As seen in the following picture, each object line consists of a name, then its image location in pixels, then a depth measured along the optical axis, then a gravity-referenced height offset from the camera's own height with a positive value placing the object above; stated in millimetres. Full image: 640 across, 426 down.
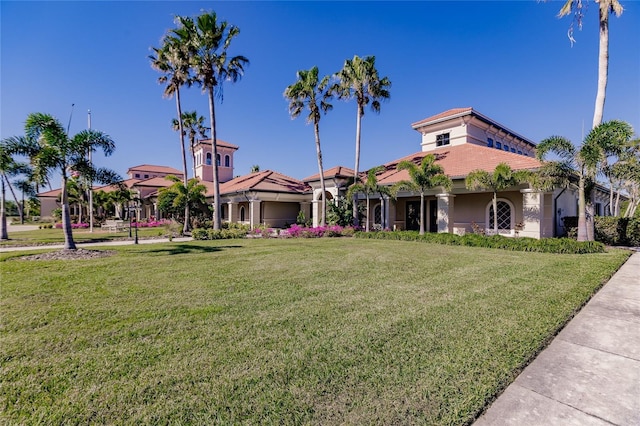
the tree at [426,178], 15625 +1734
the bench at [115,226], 24688 -1048
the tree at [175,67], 19108 +10458
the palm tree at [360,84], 19625 +8700
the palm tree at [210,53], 17953 +10310
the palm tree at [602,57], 13656 +7126
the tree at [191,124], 29141 +9103
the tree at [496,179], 13594 +1419
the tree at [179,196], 21688 +1350
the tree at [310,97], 20109 +8068
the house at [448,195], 15914 +1040
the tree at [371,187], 18609 +1488
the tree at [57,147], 10203 +2470
